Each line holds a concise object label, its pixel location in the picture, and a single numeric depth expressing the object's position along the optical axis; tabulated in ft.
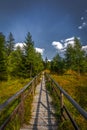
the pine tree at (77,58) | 80.43
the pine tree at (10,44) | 83.67
